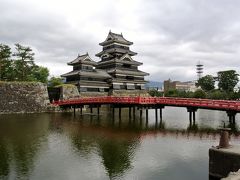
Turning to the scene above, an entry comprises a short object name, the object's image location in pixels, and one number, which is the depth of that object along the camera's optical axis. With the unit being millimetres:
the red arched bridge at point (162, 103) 17880
